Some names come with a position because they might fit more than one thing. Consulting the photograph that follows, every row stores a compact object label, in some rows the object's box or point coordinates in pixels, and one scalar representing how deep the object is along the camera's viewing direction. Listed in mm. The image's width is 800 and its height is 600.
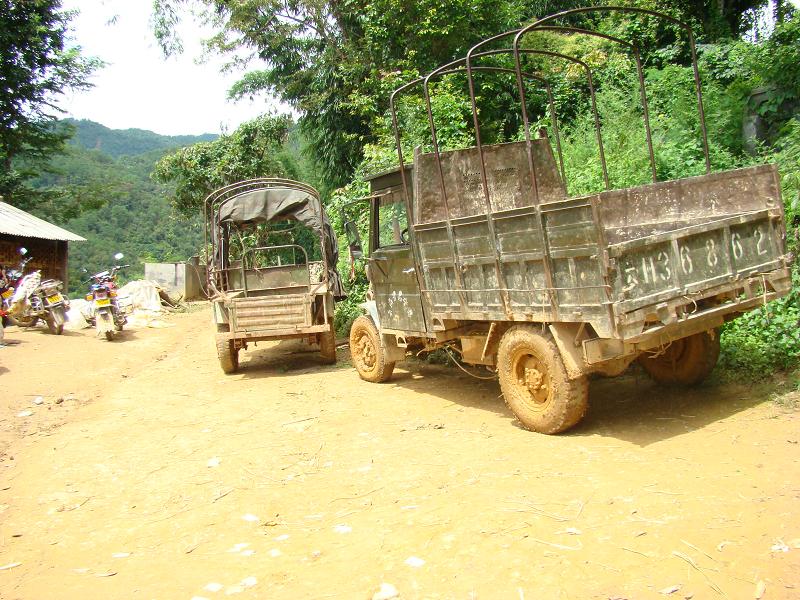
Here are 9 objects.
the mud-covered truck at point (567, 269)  4188
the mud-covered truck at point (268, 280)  8688
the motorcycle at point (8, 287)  12031
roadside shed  15977
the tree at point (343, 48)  14320
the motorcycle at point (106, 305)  12008
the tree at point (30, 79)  21344
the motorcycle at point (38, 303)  12078
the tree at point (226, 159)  21688
